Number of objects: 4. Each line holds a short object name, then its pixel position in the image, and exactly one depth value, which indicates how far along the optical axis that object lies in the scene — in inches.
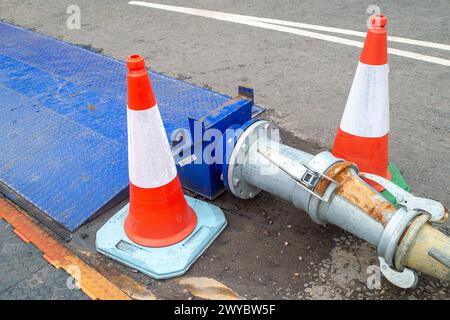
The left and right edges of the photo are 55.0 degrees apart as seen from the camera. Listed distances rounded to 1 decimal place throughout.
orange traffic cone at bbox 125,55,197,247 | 88.4
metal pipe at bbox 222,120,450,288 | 78.8
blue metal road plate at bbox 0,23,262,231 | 118.7
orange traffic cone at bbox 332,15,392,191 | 99.1
